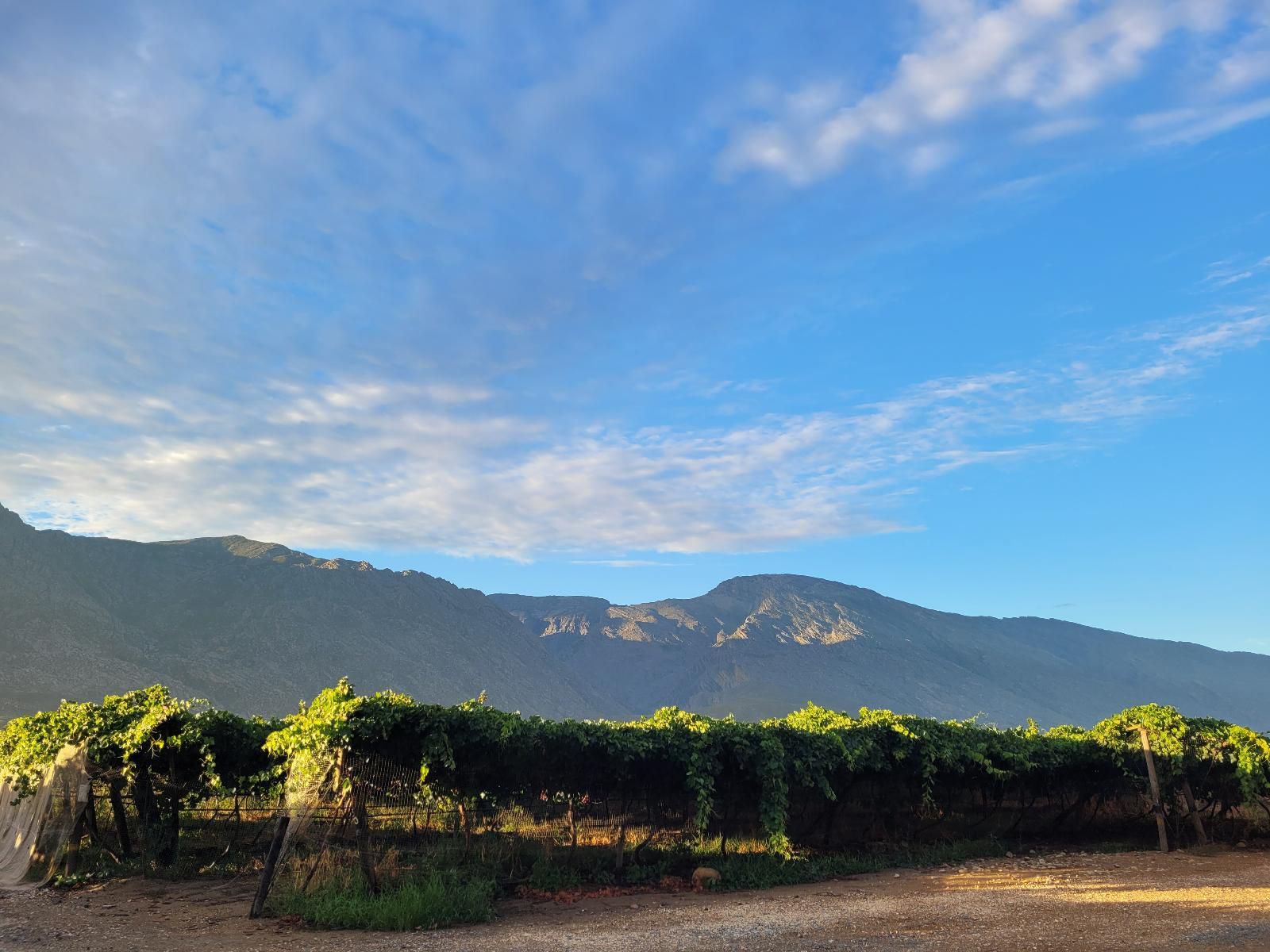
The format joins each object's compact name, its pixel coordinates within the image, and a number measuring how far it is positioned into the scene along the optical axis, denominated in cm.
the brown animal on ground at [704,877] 1436
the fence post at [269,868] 1170
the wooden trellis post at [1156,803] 1888
